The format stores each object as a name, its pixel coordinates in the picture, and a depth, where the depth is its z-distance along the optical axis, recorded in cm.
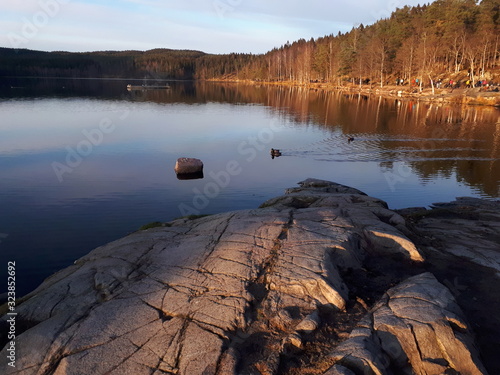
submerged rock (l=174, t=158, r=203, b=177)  3028
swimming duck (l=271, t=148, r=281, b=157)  3794
